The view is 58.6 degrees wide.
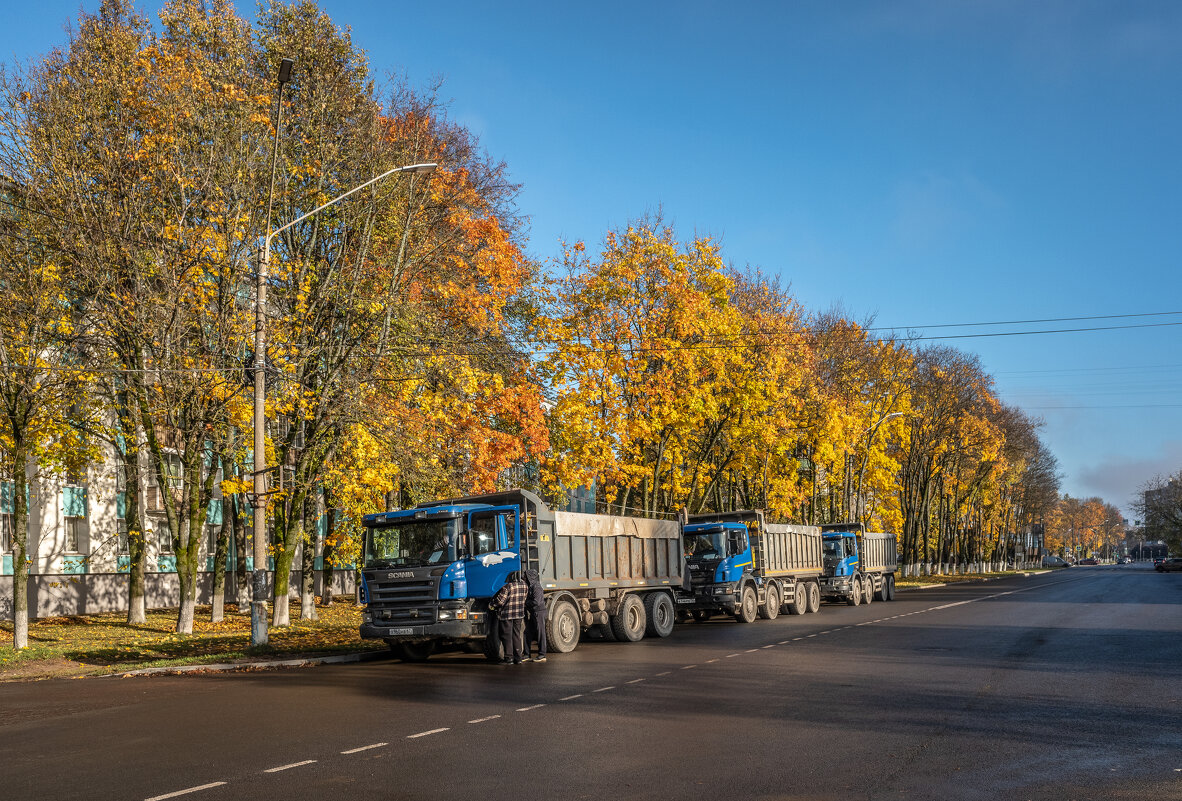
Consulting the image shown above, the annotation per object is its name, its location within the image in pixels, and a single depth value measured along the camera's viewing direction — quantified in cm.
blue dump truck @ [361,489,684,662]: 1886
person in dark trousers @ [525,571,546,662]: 1895
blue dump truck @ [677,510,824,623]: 2955
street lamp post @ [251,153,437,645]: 1973
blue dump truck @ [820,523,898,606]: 3919
